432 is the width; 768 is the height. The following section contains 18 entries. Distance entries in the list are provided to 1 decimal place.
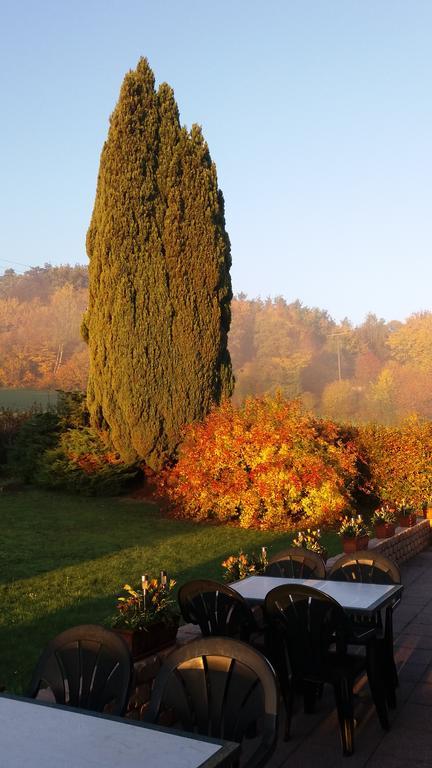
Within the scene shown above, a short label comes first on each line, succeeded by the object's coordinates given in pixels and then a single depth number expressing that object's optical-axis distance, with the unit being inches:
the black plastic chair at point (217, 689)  107.6
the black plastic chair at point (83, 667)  121.0
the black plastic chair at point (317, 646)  159.2
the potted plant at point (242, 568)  236.2
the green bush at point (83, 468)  658.8
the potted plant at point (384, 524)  378.9
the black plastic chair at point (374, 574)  184.9
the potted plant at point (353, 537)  335.9
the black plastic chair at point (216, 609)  174.1
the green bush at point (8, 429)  816.3
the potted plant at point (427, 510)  480.7
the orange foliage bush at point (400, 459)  562.6
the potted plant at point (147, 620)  163.0
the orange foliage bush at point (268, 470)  516.1
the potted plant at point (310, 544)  275.3
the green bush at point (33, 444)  708.0
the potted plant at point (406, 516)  430.3
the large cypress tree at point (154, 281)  654.5
